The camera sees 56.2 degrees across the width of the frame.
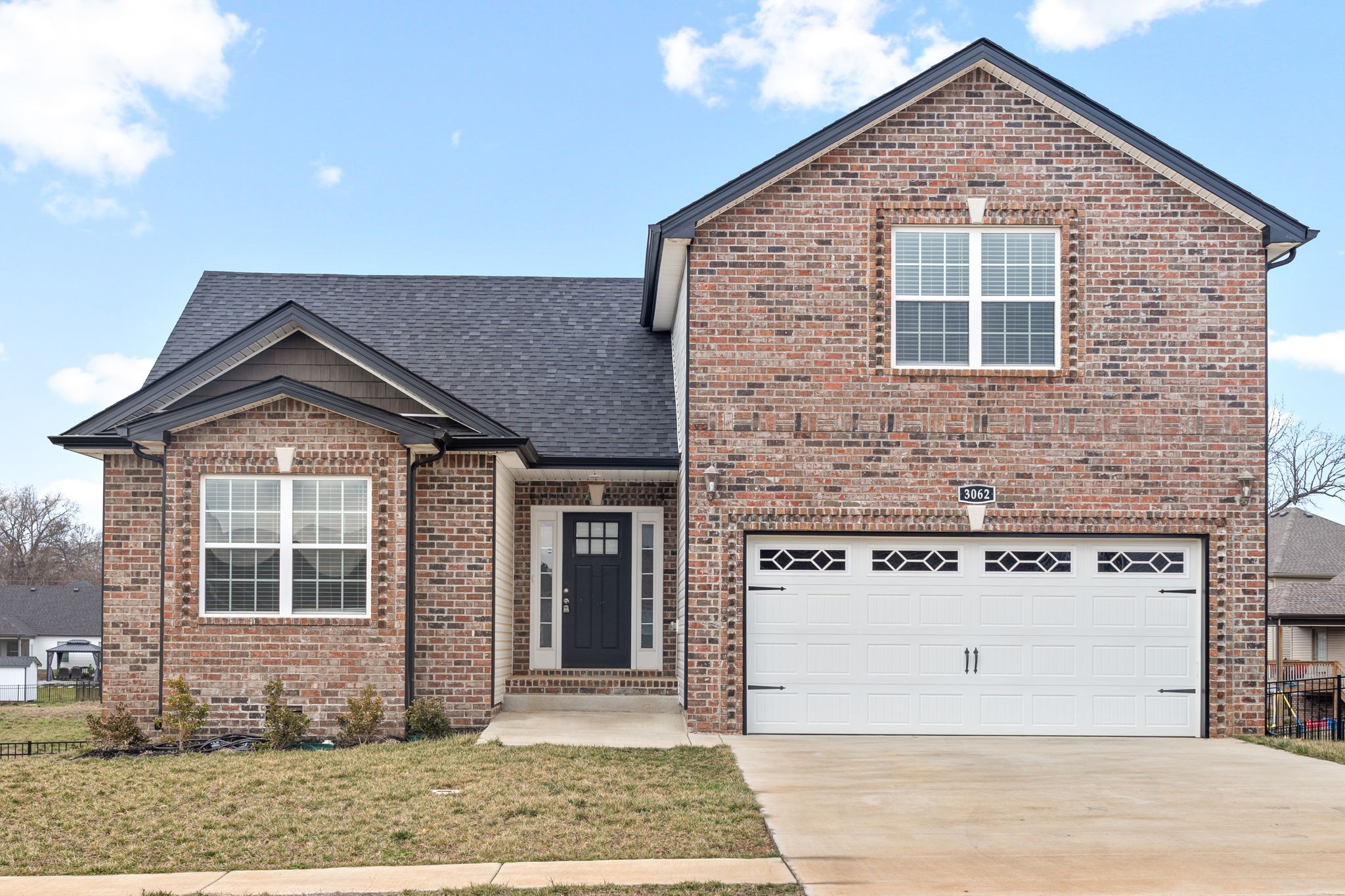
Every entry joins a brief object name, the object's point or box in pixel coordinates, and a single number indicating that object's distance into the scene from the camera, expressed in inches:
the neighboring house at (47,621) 2234.3
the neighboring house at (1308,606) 1175.0
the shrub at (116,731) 506.3
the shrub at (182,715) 505.0
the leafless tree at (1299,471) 1931.6
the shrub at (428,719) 528.1
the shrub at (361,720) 510.0
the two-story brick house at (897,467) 530.3
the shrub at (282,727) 504.1
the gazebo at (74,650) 1994.3
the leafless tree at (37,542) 2583.7
